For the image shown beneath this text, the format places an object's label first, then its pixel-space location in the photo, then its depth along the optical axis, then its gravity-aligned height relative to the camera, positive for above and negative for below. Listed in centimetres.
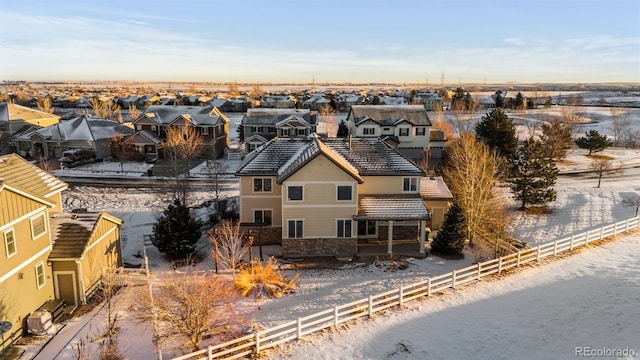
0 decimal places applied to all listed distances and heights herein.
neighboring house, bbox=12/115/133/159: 6247 -565
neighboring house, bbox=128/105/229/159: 6366 -408
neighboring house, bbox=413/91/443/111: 13818 -47
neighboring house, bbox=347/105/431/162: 6406 -413
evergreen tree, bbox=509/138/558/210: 3978 -686
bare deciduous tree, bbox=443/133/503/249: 3275 -718
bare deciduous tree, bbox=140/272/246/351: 1741 -876
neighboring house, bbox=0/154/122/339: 1945 -730
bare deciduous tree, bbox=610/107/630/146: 8106 -522
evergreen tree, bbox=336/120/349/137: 7143 -526
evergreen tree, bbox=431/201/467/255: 3034 -890
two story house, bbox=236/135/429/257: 2973 -671
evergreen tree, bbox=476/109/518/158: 5306 -440
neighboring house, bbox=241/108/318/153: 6850 -399
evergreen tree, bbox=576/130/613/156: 6341 -617
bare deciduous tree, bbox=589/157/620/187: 5144 -833
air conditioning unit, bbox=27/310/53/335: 2005 -991
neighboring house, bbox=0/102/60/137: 7144 -352
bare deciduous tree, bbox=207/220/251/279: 2768 -985
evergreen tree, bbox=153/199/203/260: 2948 -885
